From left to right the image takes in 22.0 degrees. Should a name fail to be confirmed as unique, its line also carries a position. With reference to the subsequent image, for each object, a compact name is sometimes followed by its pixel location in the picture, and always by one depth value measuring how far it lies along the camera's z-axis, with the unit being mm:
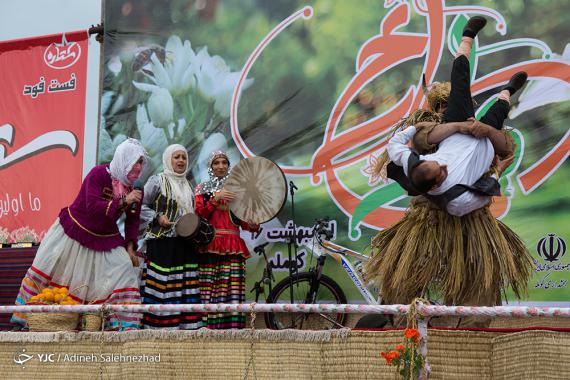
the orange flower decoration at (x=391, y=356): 5062
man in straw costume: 7103
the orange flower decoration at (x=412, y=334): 5016
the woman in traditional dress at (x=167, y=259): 10411
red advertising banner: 13866
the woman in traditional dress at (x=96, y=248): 9927
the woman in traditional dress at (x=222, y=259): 10713
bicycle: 11016
